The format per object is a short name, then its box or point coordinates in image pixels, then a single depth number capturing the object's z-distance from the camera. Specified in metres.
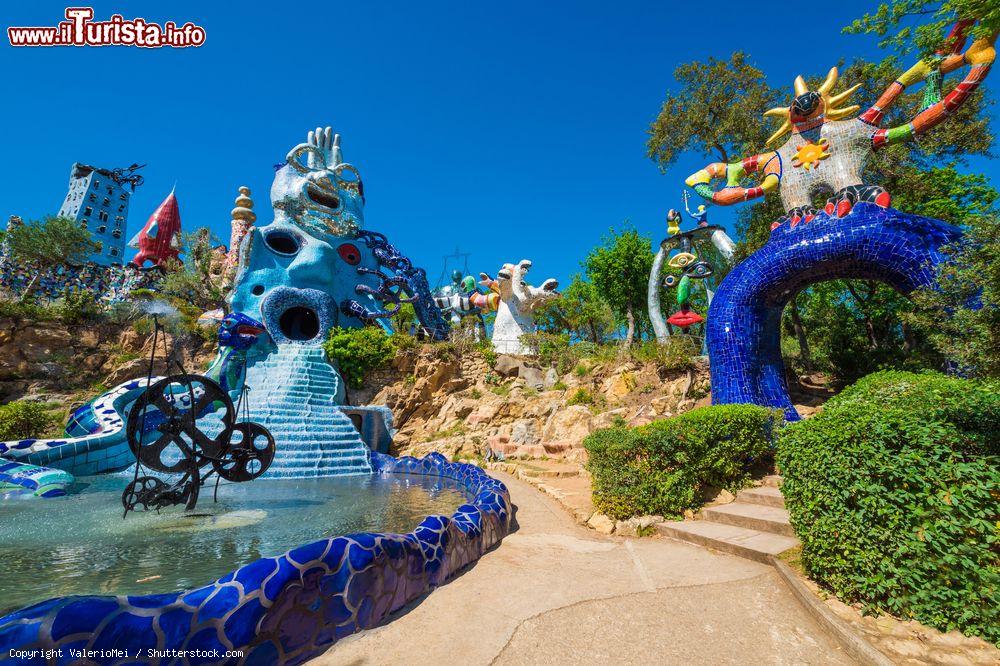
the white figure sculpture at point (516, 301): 18.03
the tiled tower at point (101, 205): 44.56
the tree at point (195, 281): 21.12
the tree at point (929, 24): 2.81
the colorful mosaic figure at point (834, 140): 7.93
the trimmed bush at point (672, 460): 5.61
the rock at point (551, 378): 14.77
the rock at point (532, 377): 15.21
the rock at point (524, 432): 11.89
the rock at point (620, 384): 12.32
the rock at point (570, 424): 10.95
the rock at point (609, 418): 10.32
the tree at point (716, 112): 14.88
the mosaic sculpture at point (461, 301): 24.72
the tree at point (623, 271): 24.92
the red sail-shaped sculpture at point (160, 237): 30.00
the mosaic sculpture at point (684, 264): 15.74
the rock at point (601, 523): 5.50
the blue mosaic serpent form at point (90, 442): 7.41
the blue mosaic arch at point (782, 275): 7.27
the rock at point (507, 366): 16.11
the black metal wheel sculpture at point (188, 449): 6.20
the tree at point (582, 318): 24.44
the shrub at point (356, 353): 15.24
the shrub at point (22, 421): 11.12
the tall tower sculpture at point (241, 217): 26.14
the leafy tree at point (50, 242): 23.70
